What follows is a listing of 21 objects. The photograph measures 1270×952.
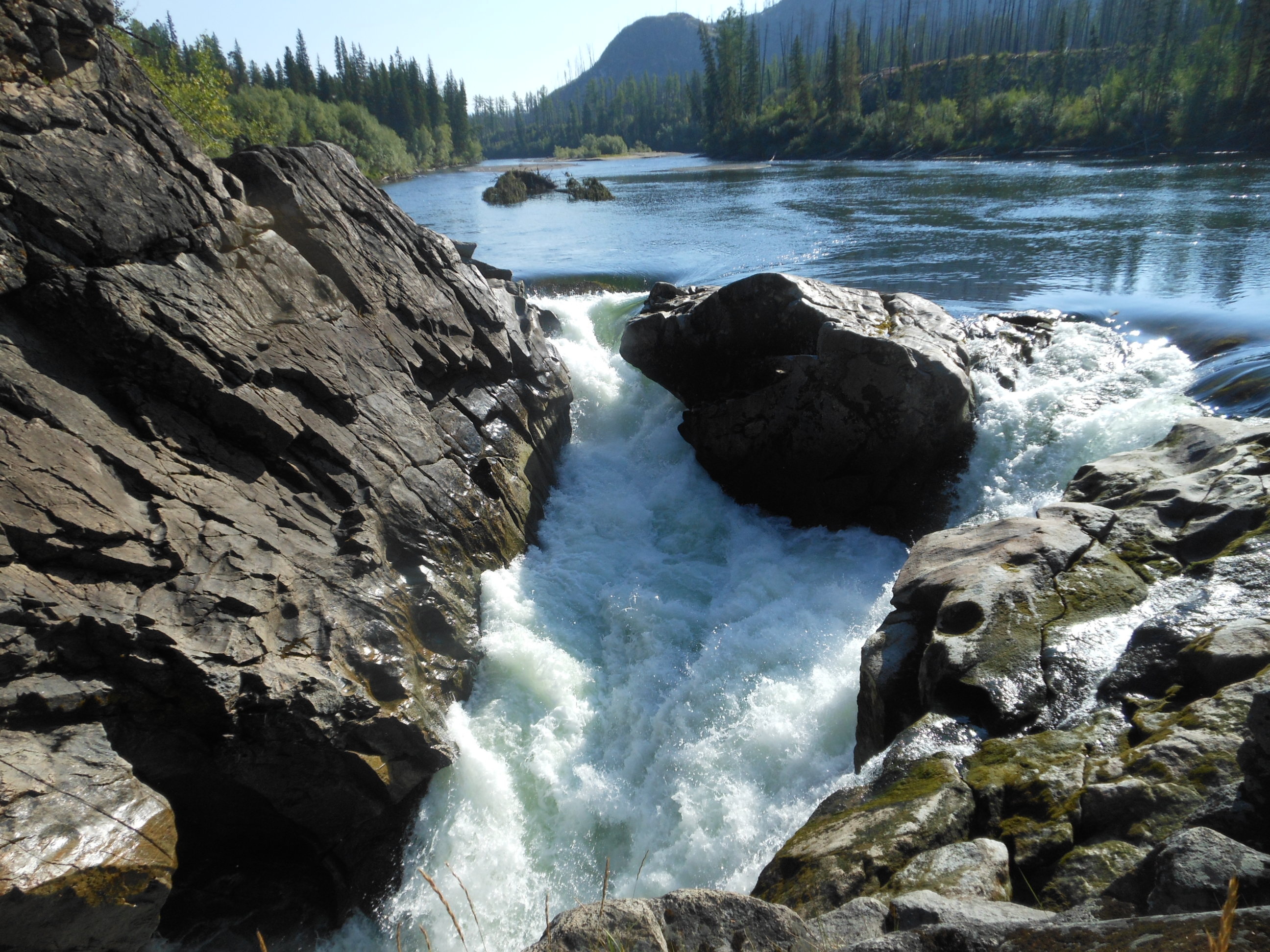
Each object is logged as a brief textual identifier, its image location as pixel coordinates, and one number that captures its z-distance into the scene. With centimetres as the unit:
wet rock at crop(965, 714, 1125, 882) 492
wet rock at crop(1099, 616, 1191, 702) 604
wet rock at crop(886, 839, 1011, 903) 457
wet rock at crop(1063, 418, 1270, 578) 761
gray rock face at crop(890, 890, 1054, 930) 371
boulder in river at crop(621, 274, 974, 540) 1277
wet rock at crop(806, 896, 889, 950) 418
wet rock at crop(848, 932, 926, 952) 345
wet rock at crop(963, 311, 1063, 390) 1459
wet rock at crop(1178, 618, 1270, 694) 552
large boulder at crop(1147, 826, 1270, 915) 336
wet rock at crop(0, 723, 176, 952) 536
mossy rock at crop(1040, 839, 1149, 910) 440
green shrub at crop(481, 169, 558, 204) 5400
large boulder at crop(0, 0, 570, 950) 621
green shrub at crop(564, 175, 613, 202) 5181
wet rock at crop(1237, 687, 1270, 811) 400
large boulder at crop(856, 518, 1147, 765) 668
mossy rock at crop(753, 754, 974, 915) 523
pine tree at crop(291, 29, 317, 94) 10644
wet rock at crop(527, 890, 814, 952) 397
